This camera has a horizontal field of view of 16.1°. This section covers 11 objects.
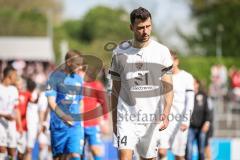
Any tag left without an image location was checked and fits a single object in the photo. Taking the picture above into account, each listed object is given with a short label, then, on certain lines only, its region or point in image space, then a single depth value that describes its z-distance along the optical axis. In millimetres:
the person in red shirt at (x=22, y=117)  17453
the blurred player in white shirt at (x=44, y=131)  18078
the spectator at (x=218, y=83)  39438
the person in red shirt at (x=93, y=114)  16344
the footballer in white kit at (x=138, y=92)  10617
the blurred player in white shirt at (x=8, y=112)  15719
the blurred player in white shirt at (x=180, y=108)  15656
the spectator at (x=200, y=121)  18962
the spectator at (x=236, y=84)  38562
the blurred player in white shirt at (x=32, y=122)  18078
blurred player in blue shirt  15047
